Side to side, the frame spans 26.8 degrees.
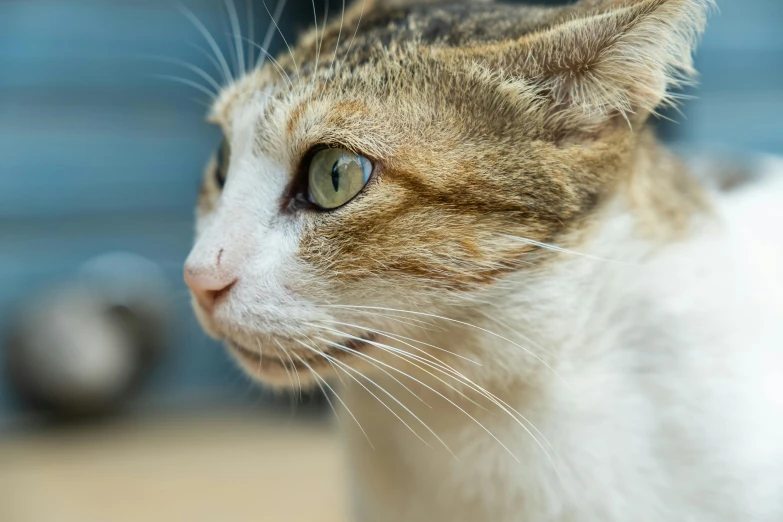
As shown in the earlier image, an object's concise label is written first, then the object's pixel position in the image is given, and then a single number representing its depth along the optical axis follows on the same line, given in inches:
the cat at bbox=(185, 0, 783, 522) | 16.1
